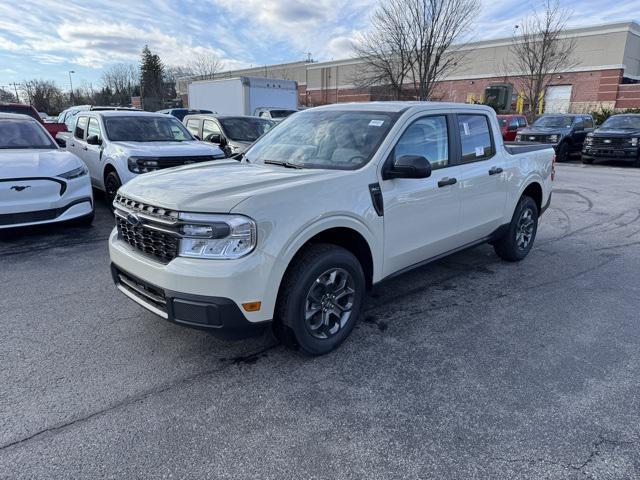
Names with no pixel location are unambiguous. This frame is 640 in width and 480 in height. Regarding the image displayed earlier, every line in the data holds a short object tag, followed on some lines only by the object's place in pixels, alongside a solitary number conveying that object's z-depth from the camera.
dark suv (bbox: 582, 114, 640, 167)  15.84
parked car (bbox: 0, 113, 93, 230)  5.65
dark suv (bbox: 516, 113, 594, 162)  18.00
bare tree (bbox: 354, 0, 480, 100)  21.36
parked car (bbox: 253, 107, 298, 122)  18.61
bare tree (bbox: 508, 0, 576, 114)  29.61
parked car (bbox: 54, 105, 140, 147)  17.12
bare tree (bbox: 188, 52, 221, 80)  66.94
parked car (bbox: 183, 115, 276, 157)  10.90
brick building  38.81
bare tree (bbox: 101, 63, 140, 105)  70.94
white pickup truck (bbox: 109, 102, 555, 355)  2.81
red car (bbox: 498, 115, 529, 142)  20.28
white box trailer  19.73
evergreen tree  65.96
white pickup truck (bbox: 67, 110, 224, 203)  7.36
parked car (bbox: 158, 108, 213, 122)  21.56
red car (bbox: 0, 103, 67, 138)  10.27
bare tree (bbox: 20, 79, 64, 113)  63.93
